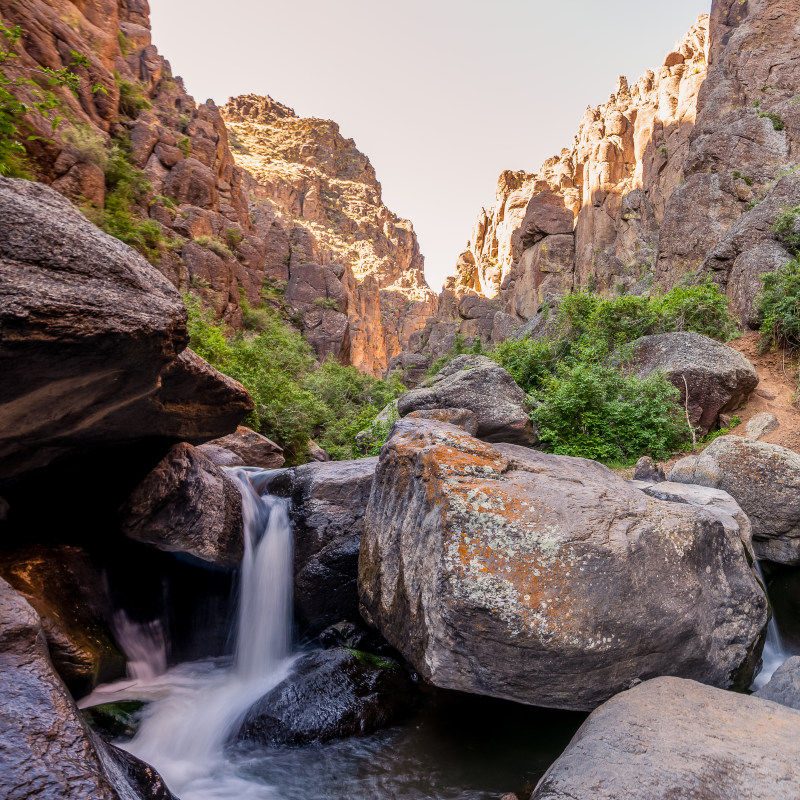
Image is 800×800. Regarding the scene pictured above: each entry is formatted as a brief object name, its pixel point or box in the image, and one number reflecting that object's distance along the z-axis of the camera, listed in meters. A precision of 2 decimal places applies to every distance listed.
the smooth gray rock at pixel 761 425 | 9.02
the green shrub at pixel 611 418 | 9.31
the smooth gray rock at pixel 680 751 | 2.42
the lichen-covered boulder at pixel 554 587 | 3.35
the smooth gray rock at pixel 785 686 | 3.46
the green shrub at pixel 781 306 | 10.82
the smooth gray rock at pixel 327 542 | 6.03
